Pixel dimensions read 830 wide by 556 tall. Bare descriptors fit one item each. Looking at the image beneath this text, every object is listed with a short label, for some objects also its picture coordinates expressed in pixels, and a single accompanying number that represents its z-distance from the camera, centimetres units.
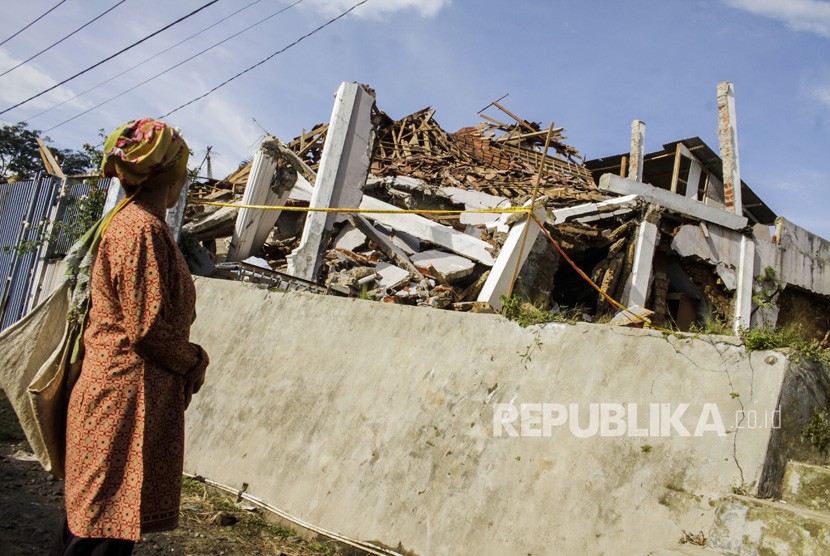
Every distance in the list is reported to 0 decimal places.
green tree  3244
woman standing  201
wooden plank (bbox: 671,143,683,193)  1390
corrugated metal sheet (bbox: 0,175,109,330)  966
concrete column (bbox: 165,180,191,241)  780
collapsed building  863
